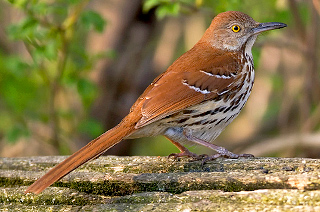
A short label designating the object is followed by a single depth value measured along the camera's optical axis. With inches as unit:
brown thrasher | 273.4
